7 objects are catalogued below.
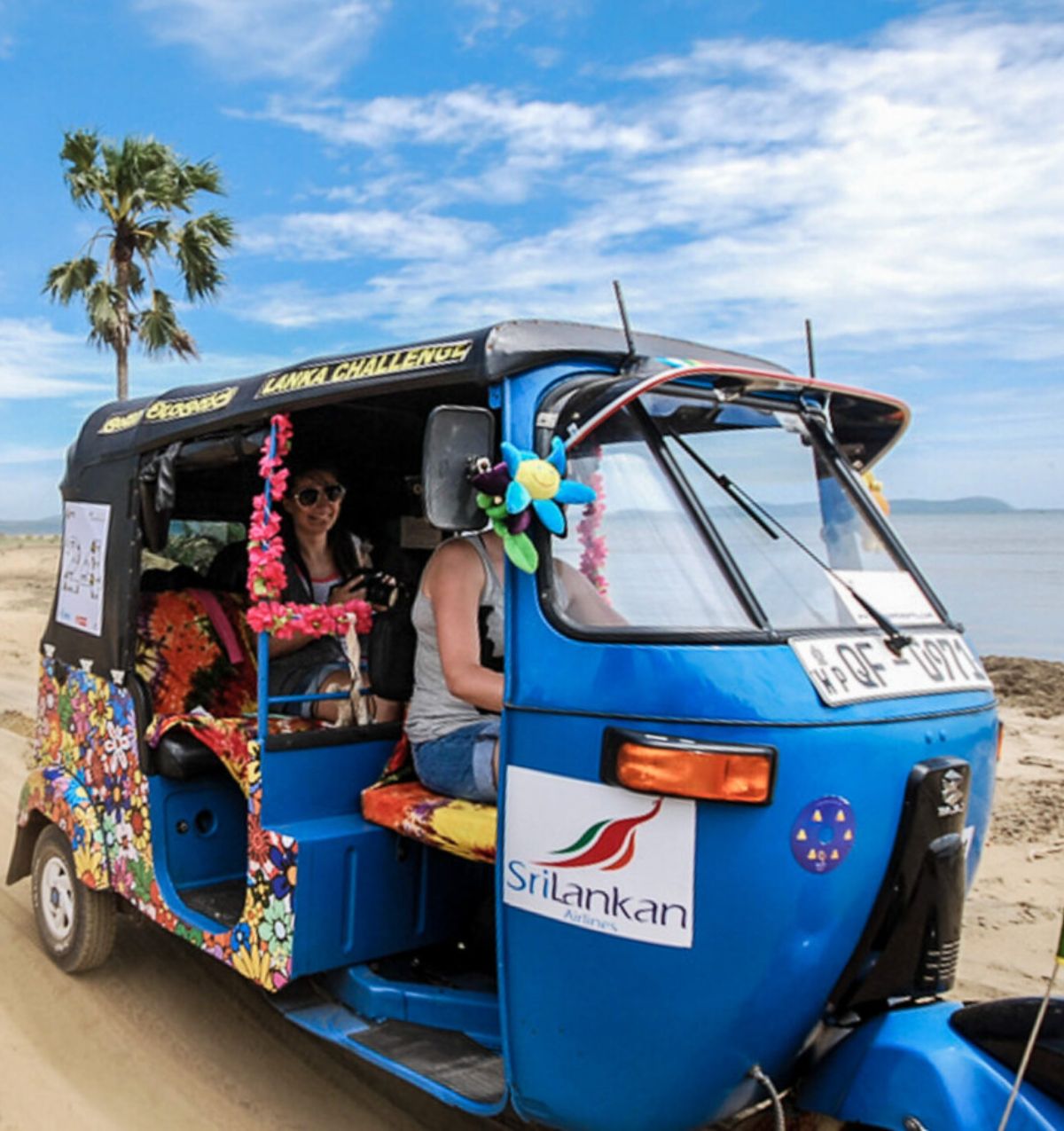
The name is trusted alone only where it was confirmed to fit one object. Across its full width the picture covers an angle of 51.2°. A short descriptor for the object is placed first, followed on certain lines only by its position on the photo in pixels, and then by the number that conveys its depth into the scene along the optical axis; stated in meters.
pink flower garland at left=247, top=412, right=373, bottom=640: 3.70
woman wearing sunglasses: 4.48
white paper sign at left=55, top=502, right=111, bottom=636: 4.64
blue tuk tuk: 2.56
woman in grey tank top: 3.25
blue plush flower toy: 2.80
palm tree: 17.28
